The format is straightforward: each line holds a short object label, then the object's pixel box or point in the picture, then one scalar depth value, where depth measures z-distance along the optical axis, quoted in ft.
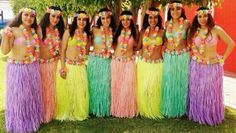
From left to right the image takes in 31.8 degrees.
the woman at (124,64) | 16.81
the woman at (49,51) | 16.12
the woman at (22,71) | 15.11
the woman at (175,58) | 16.57
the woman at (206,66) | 16.24
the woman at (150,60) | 16.78
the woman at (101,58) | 16.83
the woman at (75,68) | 16.49
